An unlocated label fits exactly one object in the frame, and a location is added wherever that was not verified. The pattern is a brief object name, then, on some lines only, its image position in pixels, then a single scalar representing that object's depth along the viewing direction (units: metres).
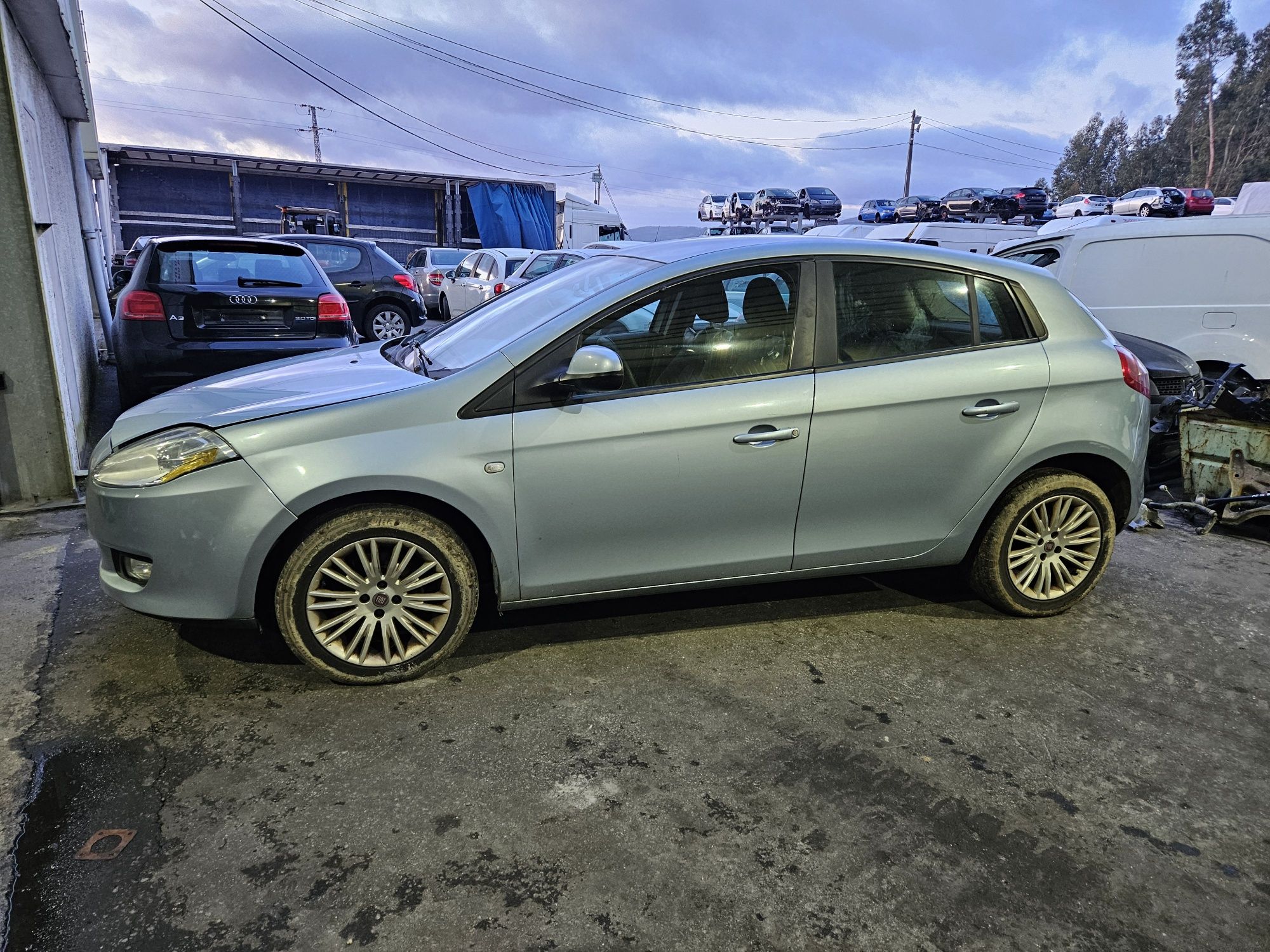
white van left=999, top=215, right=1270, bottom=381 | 6.94
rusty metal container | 5.46
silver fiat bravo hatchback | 3.01
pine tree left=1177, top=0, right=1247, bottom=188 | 62.12
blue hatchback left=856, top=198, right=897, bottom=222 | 38.16
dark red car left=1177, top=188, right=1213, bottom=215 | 32.19
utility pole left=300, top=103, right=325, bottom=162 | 64.12
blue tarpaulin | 29.05
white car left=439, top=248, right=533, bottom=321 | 15.05
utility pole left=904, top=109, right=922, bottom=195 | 58.09
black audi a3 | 6.24
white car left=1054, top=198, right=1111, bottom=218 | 34.96
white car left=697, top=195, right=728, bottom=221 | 43.88
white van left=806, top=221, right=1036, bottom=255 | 17.36
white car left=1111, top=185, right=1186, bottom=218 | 32.12
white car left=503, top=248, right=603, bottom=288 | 14.44
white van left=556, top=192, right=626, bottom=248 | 31.88
